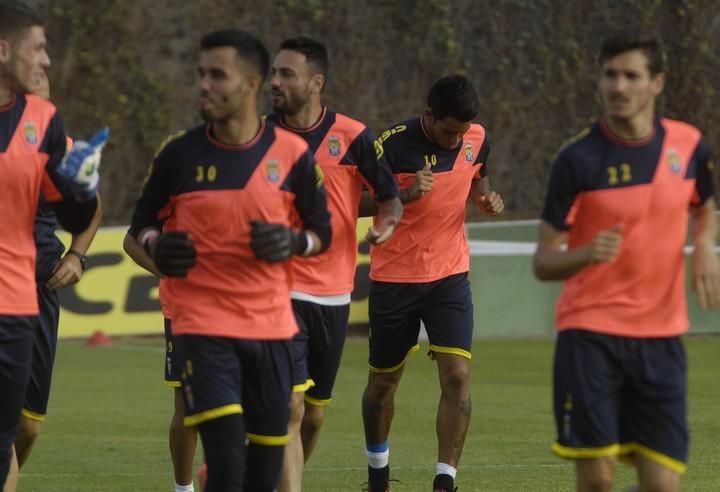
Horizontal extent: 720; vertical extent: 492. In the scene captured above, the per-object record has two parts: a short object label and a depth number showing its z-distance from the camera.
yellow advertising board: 40.03
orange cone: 40.75
